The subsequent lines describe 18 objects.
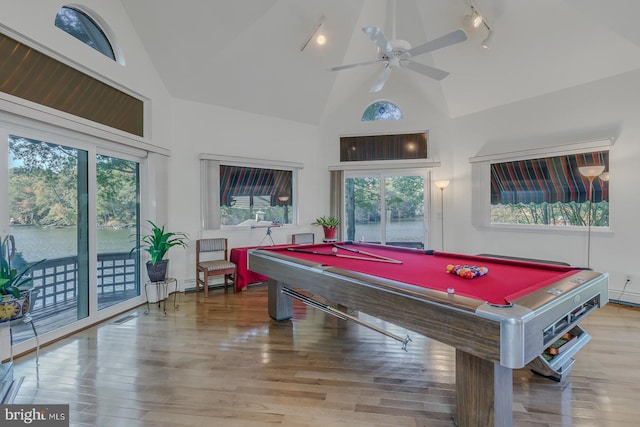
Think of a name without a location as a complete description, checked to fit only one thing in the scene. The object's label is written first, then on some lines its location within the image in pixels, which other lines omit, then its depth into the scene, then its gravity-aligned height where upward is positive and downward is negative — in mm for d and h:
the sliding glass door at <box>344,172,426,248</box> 5793 +140
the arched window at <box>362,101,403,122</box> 5773 +2011
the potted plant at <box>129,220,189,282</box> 3674 -470
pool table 1276 -455
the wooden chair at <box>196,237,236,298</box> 4285 -706
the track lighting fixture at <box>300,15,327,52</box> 4056 +2516
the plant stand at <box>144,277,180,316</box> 3849 -1022
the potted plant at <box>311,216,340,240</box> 5633 -196
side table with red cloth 4570 -856
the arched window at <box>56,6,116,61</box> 3000 +2000
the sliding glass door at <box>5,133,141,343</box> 2711 -100
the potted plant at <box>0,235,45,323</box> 2129 -565
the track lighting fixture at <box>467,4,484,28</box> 3640 +2495
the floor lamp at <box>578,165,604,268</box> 3680 +501
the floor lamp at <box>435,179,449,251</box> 5293 +501
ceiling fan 2766 +1678
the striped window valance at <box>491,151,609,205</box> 4043 +514
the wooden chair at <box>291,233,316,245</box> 5508 -415
